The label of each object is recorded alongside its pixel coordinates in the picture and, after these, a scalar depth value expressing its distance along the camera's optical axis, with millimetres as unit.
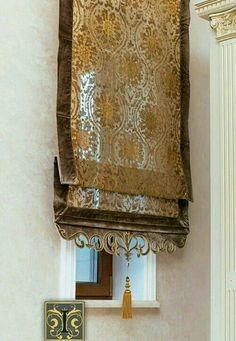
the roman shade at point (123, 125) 3402
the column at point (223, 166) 3162
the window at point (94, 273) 3861
